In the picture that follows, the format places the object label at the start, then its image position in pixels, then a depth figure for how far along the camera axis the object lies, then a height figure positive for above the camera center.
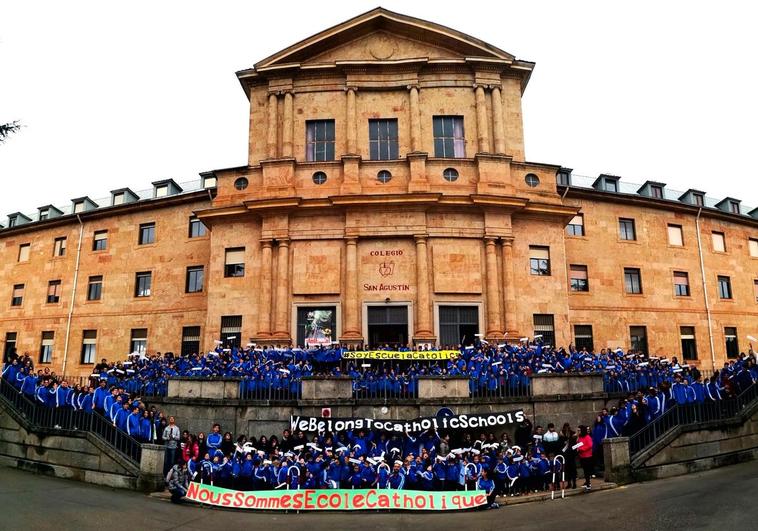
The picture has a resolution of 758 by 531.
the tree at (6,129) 13.66 +5.91
